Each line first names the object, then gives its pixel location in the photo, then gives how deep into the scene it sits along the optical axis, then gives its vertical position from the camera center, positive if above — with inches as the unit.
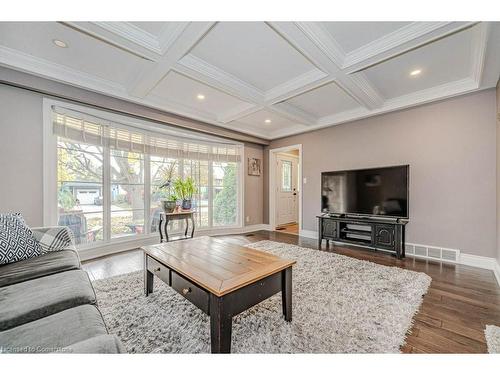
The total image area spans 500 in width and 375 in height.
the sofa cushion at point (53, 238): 76.0 -19.5
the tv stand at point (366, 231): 122.0 -28.9
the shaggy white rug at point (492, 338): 51.8 -40.1
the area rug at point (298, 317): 52.9 -39.8
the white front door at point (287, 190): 232.5 -4.4
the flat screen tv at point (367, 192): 125.4 -3.5
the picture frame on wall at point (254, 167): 214.5 +20.5
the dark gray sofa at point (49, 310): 31.0 -23.7
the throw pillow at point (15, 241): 62.8 -17.1
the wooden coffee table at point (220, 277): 46.6 -23.4
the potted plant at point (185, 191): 155.1 -3.5
